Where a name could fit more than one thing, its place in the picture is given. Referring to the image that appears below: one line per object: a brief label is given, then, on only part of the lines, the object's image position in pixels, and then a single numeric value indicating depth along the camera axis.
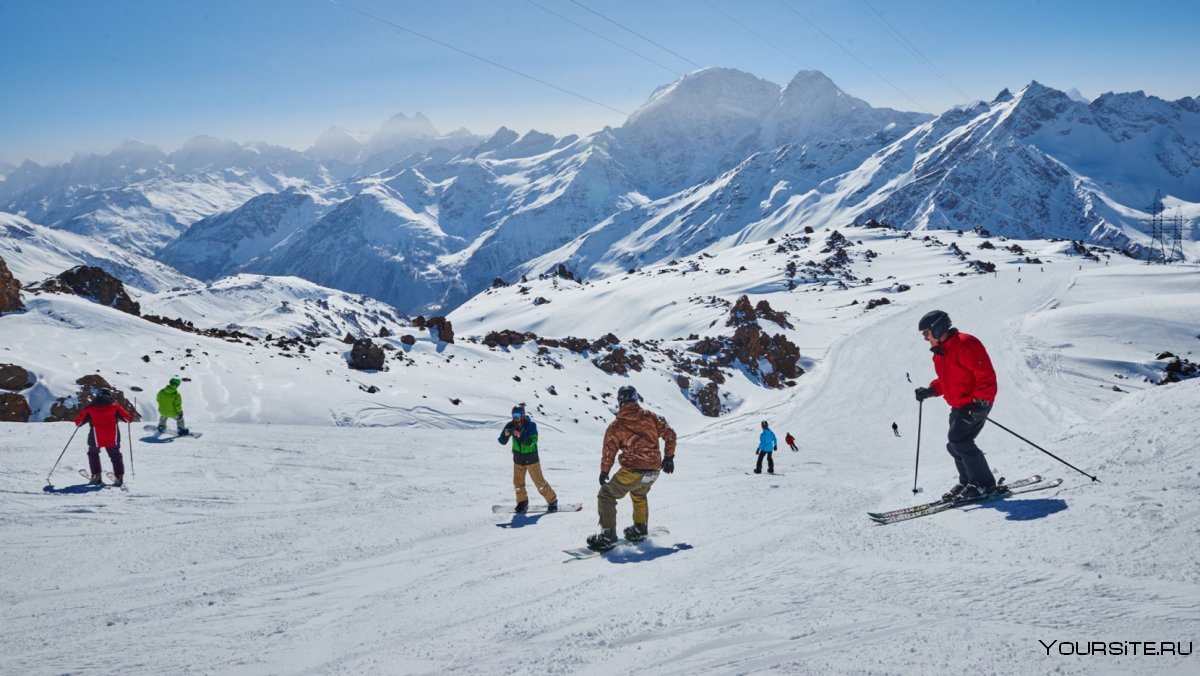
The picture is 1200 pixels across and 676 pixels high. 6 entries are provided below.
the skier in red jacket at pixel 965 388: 7.78
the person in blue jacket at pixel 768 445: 18.52
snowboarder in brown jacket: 8.13
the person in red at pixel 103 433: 11.27
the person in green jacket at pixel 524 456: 11.09
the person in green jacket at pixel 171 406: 16.38
